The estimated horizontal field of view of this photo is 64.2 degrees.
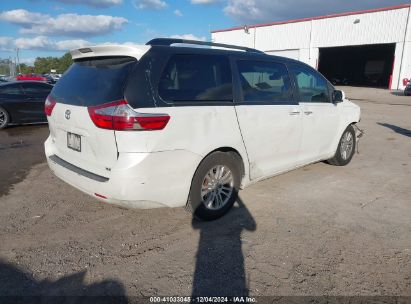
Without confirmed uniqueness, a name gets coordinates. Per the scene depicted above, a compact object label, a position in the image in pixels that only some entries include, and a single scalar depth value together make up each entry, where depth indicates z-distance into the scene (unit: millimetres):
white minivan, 2953
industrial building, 27891
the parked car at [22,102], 9633
